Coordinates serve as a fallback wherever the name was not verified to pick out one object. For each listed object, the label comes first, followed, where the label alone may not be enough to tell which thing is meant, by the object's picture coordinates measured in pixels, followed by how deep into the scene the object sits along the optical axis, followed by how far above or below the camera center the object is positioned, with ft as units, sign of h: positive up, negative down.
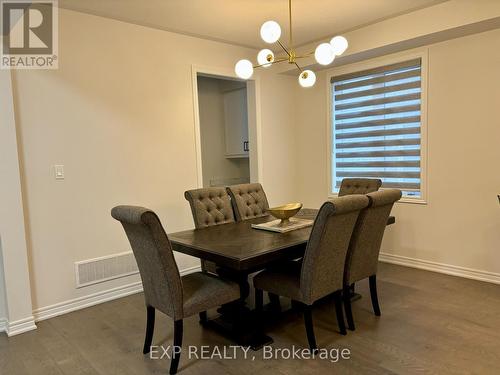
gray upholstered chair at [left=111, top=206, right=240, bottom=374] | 6.70 -2.51
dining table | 7.16 -1.92
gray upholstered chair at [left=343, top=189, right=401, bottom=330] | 8.35 -2.08
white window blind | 13.26 +1.01
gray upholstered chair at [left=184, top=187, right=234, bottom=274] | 10.37 -1.46
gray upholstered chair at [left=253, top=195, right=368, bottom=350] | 7.20 -2.35
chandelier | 8.32 +2.49
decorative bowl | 9.42 -1.47
